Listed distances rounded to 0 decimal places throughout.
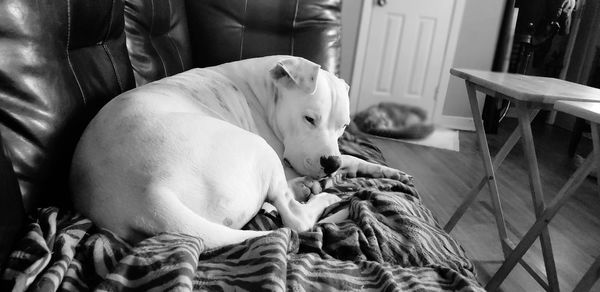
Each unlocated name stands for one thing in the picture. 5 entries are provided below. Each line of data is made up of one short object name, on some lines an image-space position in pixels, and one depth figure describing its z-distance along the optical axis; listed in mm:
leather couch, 800
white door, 1495
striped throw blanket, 671
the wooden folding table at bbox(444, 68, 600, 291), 1322
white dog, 808
